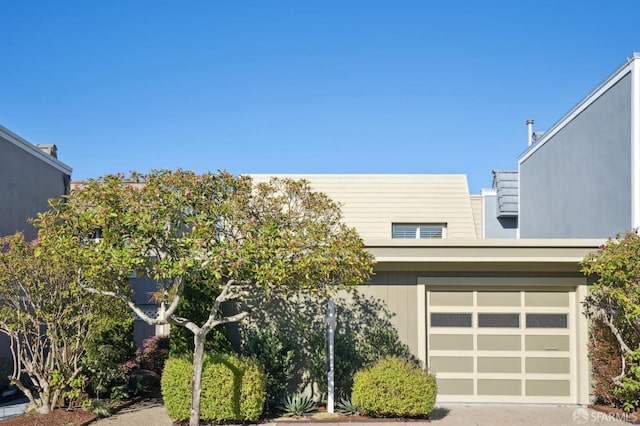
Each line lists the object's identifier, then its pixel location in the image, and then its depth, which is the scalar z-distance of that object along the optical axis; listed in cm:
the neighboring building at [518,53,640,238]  1180
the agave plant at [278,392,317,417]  1020
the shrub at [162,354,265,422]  938
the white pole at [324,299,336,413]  1034
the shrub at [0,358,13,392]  1198
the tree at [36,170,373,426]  790
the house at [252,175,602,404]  1108
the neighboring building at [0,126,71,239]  1361
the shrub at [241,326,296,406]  1055
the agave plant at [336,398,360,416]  1011
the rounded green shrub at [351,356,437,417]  948
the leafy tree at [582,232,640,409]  945
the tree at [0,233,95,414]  955
